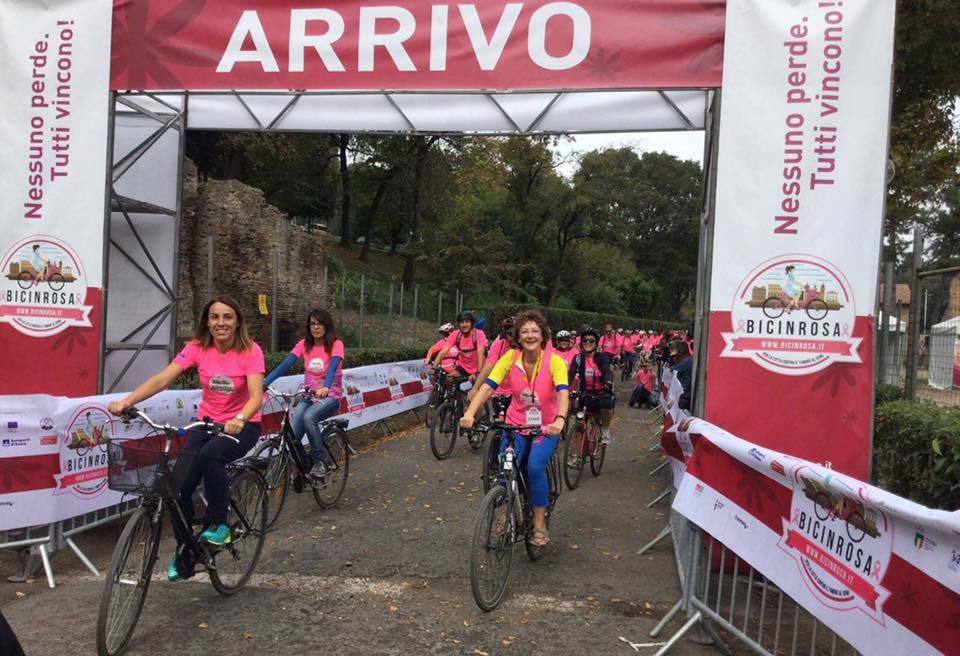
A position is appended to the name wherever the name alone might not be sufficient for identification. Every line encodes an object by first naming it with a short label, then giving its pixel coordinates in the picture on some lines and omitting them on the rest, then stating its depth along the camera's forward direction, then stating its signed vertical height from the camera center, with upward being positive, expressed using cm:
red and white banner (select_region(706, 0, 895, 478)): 572 +79
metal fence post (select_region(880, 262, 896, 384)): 800 +1
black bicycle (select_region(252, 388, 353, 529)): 693 -157
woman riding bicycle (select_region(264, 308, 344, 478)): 751 -78
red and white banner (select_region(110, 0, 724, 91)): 642 +235
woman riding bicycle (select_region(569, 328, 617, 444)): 1035 -92
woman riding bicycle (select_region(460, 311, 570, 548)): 585 -61
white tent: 663 -16
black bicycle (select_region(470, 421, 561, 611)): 499 -153
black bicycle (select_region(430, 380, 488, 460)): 1062 -170
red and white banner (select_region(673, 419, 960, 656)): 263 -94
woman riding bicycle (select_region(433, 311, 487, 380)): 1158 -58
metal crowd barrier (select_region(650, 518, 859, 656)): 452 -190
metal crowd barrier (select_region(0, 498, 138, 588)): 554 -192
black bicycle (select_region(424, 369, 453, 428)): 1141 -125
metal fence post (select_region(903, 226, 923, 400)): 727 +7
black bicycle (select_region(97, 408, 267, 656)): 417 -142
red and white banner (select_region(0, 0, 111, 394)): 736 +89
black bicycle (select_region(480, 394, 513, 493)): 692 -139
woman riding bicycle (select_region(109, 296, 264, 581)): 475 -61
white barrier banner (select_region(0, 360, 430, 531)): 548 -126
